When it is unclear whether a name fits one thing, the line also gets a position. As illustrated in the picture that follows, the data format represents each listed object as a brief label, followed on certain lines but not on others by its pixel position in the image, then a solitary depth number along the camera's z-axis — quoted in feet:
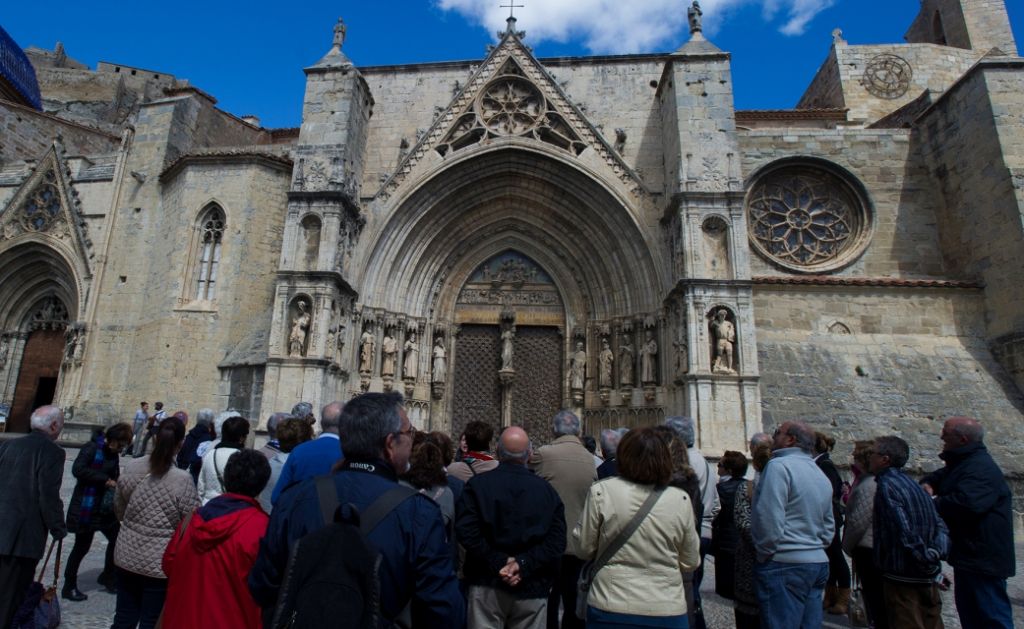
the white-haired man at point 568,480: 12.59
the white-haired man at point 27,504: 11.55
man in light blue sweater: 10.78
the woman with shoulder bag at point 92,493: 15.33
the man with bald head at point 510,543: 9.42
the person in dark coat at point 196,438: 18.56
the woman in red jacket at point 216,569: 7.61
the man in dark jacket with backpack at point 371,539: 5.54
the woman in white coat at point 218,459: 12.59
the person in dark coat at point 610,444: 14.95
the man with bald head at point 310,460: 10.86
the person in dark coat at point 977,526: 12.33
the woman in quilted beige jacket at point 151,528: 10.68
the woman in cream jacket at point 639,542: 8.22
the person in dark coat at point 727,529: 13.52
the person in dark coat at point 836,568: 16.80
